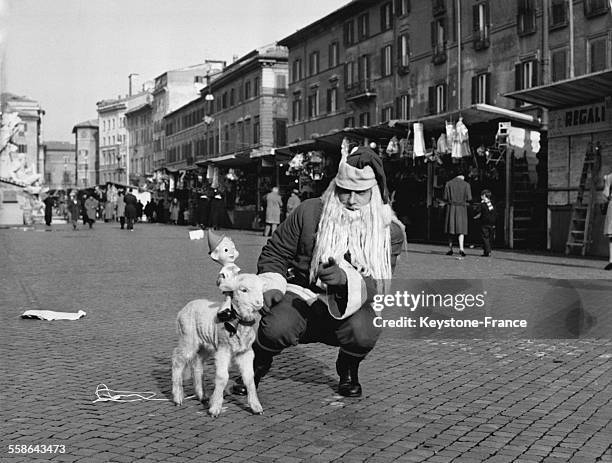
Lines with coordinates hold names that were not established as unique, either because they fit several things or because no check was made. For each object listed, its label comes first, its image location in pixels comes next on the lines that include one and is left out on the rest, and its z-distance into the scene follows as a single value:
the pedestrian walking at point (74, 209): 45.14
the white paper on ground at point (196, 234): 6.40
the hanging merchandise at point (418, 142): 27.58
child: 21.56
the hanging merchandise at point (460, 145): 25.95
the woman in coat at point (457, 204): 21.75
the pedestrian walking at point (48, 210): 50.78
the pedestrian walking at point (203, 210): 48.56
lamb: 5.32
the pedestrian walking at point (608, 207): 17.23
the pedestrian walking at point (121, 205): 46.56
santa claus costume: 5.74
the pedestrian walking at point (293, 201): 29.72
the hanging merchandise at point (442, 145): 26.62
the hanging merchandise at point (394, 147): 28.80
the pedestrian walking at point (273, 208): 32.09
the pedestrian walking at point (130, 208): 43.44
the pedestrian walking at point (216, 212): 44.08
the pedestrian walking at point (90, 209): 46.47
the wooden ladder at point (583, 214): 23.34
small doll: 5.32
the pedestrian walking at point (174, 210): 60.16
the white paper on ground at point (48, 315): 10.22
